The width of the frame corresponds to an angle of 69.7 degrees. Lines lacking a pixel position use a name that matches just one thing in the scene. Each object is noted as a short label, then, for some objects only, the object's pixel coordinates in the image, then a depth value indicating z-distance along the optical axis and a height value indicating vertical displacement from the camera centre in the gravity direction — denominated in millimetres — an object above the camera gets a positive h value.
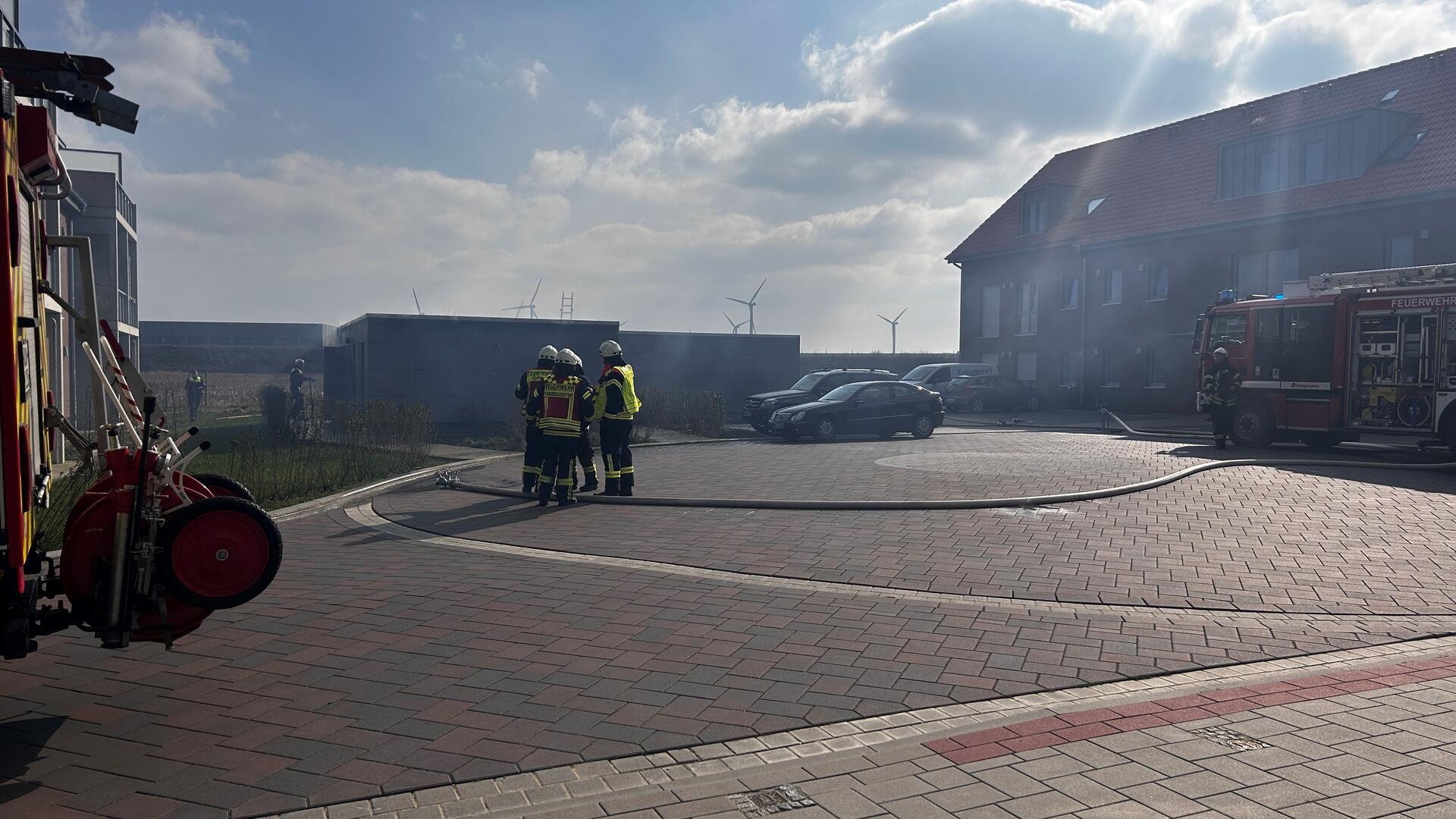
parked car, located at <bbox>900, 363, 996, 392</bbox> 35016 -37
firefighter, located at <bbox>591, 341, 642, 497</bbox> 12289 -584
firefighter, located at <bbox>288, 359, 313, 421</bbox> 22155 -427
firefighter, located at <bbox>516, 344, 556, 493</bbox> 12188 -709
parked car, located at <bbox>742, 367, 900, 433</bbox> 24359 -568
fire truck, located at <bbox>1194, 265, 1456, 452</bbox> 16688 +399
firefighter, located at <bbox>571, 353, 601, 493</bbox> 12750 -1174
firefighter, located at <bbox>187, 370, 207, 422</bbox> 28080 -943
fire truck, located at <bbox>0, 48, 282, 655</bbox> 4344 -666
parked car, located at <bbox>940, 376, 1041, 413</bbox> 34531 -663
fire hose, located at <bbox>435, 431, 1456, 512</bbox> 11109 -1416
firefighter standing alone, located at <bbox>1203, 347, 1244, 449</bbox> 17938 -320
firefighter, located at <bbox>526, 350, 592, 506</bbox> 11875 -600
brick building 29266 +4812
